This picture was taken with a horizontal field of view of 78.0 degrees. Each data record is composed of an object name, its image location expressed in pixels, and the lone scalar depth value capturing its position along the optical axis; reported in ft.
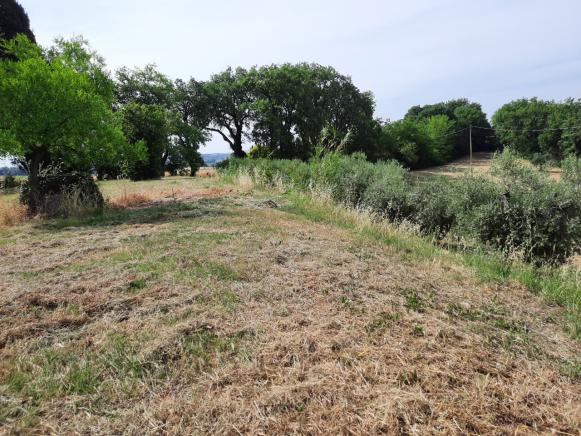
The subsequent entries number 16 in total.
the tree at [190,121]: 88.22
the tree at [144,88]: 94.26
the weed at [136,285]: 11.99
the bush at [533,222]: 20.25
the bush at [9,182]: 67.25
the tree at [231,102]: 110.52
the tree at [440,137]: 201.57
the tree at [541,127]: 162.47
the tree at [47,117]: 26.43
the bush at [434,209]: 27.71
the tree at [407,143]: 175.16
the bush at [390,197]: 31.01
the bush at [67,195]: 29.53
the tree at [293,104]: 108.88
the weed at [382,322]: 9.45
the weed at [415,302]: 10.89
